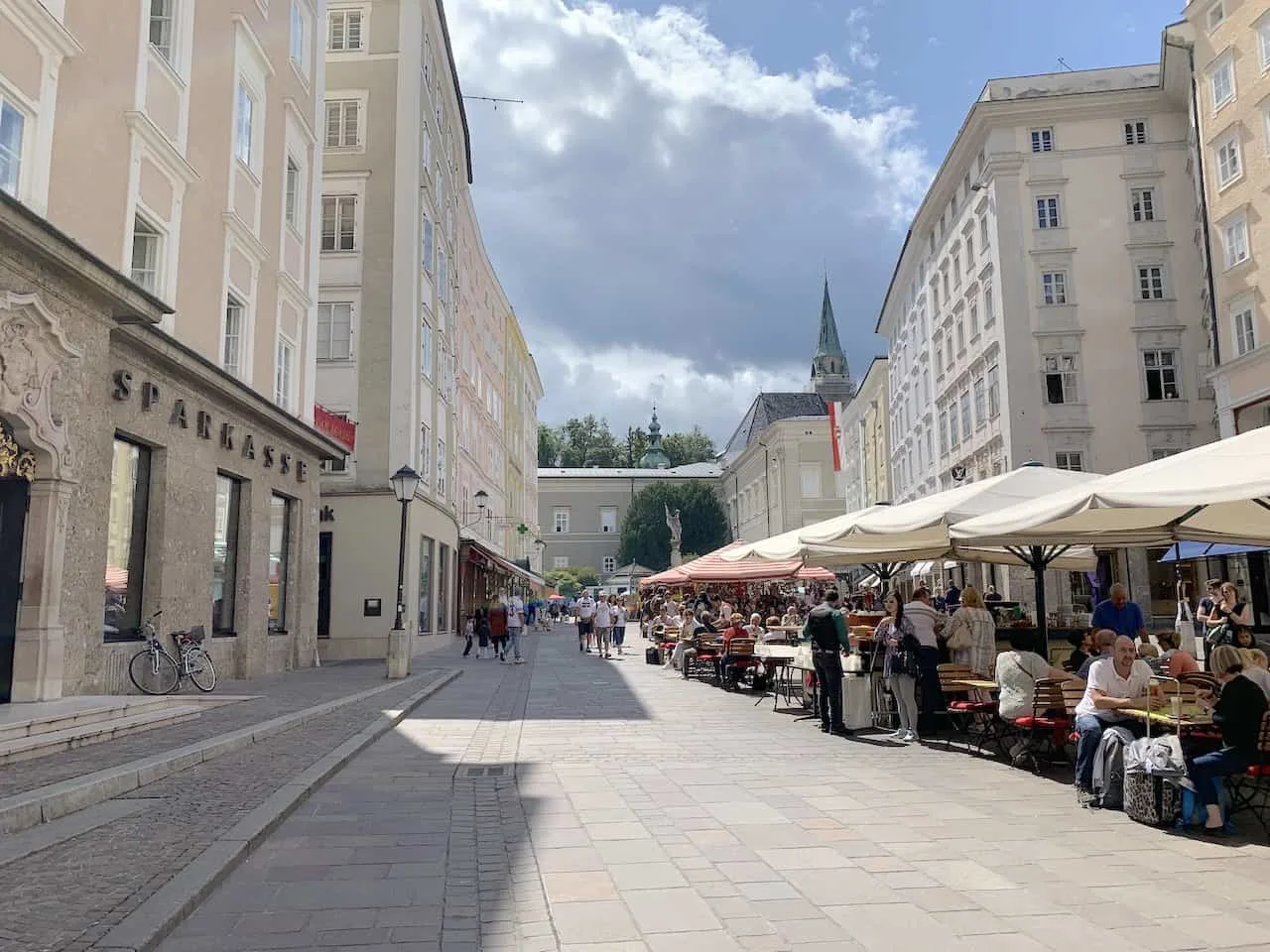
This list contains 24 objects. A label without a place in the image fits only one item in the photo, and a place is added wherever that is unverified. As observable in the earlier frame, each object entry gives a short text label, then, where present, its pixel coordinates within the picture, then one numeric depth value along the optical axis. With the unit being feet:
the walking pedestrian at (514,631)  89.81
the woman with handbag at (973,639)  40.23
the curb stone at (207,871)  14.82
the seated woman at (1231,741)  22.20
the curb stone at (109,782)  21.53
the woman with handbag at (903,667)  37.52
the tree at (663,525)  309.83
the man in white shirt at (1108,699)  26.11
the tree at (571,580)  319.06
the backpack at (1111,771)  25.17
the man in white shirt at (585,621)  112.16
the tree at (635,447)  417.49
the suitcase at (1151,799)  22.84
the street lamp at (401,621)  65.21
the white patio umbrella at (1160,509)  23.30
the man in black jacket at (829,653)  39.04
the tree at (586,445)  410.10
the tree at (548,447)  405.18
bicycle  46.21
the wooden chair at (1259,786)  22.47
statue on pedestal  234.72
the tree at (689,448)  417.49
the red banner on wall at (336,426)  80.94
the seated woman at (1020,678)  30.96
